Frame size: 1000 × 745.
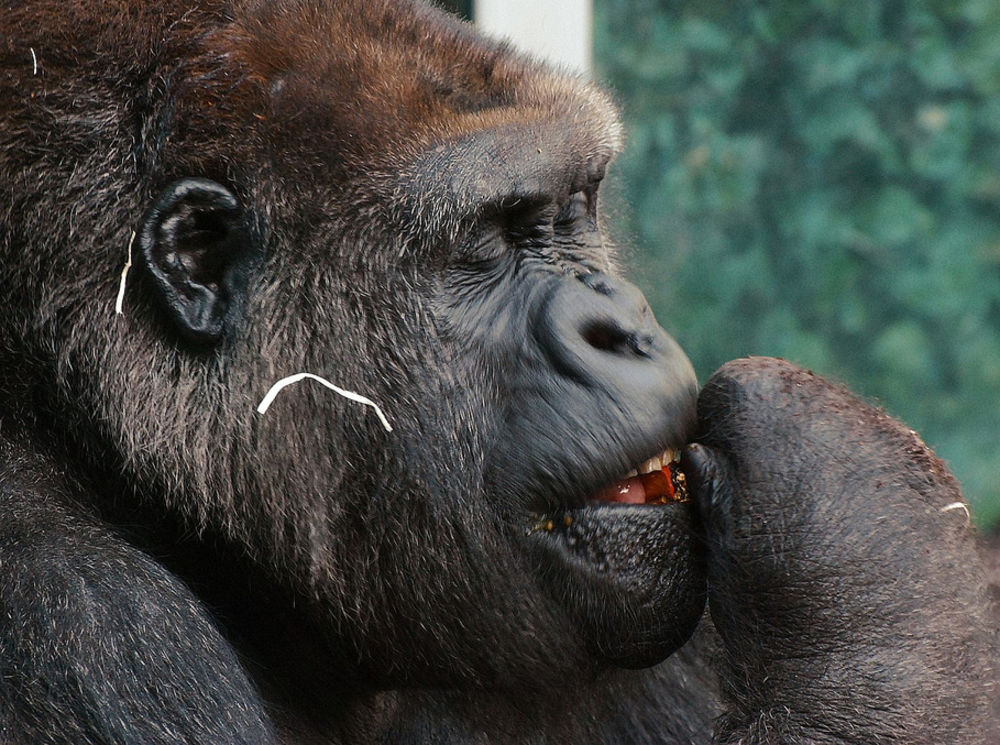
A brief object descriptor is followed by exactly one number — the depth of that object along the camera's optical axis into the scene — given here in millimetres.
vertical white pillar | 9898
